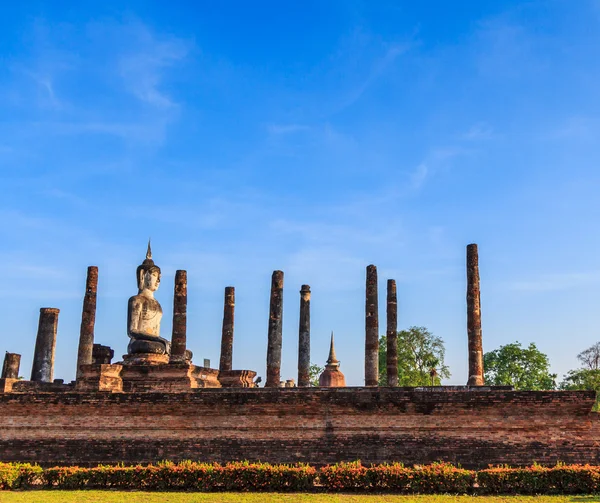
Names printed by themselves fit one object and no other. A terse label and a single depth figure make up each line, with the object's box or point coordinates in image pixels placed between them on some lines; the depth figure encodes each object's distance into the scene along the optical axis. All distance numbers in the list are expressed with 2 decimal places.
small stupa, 27.69
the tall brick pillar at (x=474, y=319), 20.50
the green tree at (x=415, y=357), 42.44
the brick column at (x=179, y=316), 21.52
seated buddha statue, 18.23
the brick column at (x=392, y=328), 24.39
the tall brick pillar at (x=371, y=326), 23.75
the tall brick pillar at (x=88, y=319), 23.22
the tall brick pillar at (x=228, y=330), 25.27
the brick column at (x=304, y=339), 24.97
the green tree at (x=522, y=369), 42.00
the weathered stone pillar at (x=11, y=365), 25.77
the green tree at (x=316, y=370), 47.45
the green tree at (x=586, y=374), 44.09
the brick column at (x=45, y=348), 23.70
